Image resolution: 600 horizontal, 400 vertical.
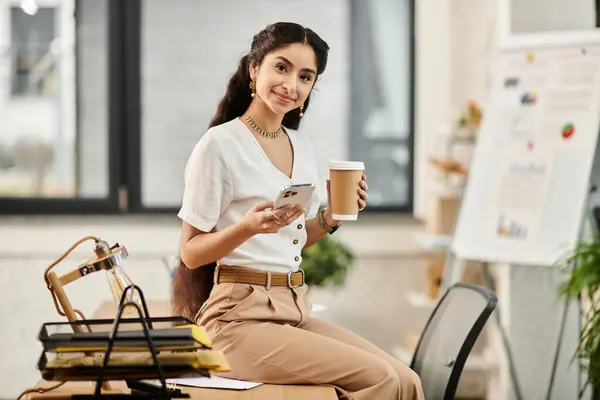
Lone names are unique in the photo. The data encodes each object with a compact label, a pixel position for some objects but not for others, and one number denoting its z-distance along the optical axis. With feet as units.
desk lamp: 13.80
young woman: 14.44
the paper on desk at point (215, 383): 14.39
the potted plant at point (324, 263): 24.57
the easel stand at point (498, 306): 21.31
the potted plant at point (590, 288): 19.10
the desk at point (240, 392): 13.99
